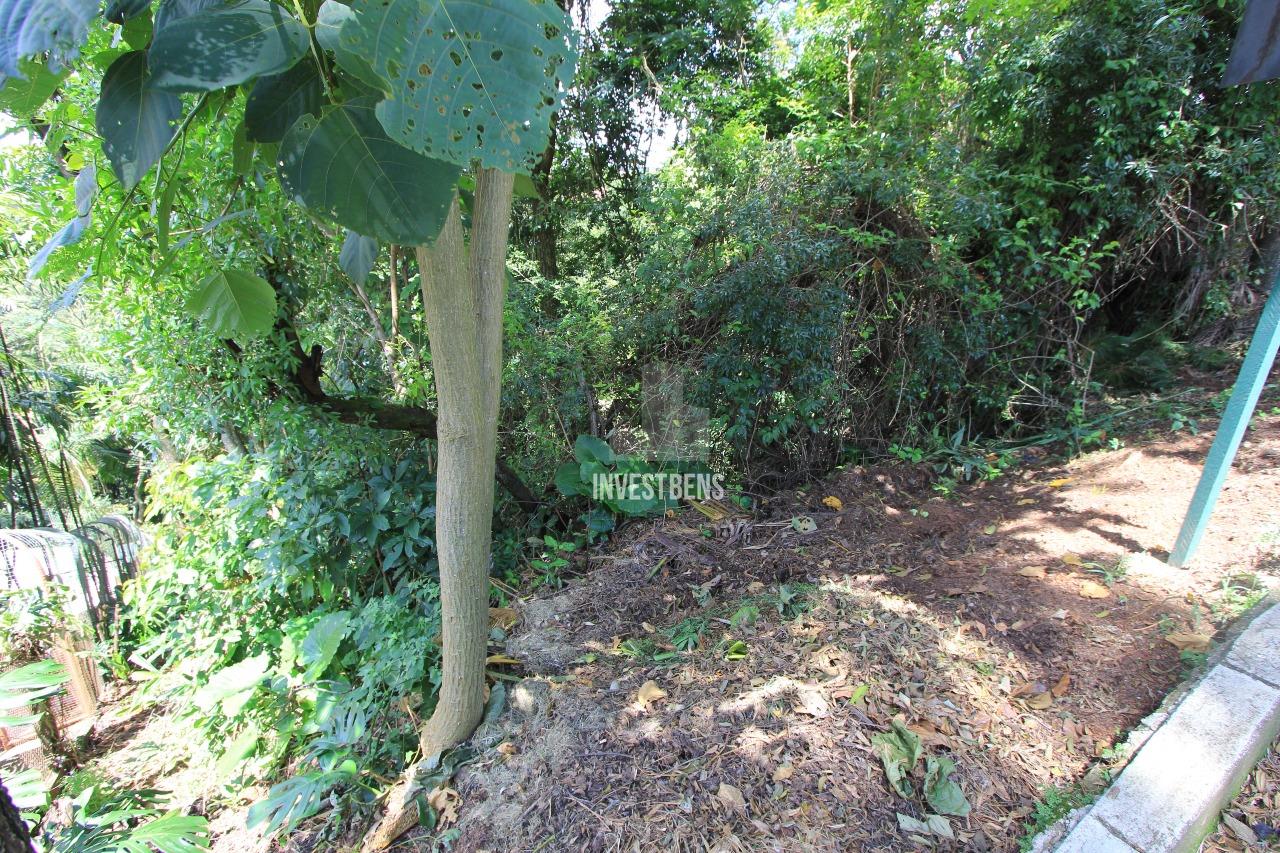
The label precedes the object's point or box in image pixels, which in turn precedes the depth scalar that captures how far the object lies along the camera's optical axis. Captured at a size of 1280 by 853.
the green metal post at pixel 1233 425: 2.09
